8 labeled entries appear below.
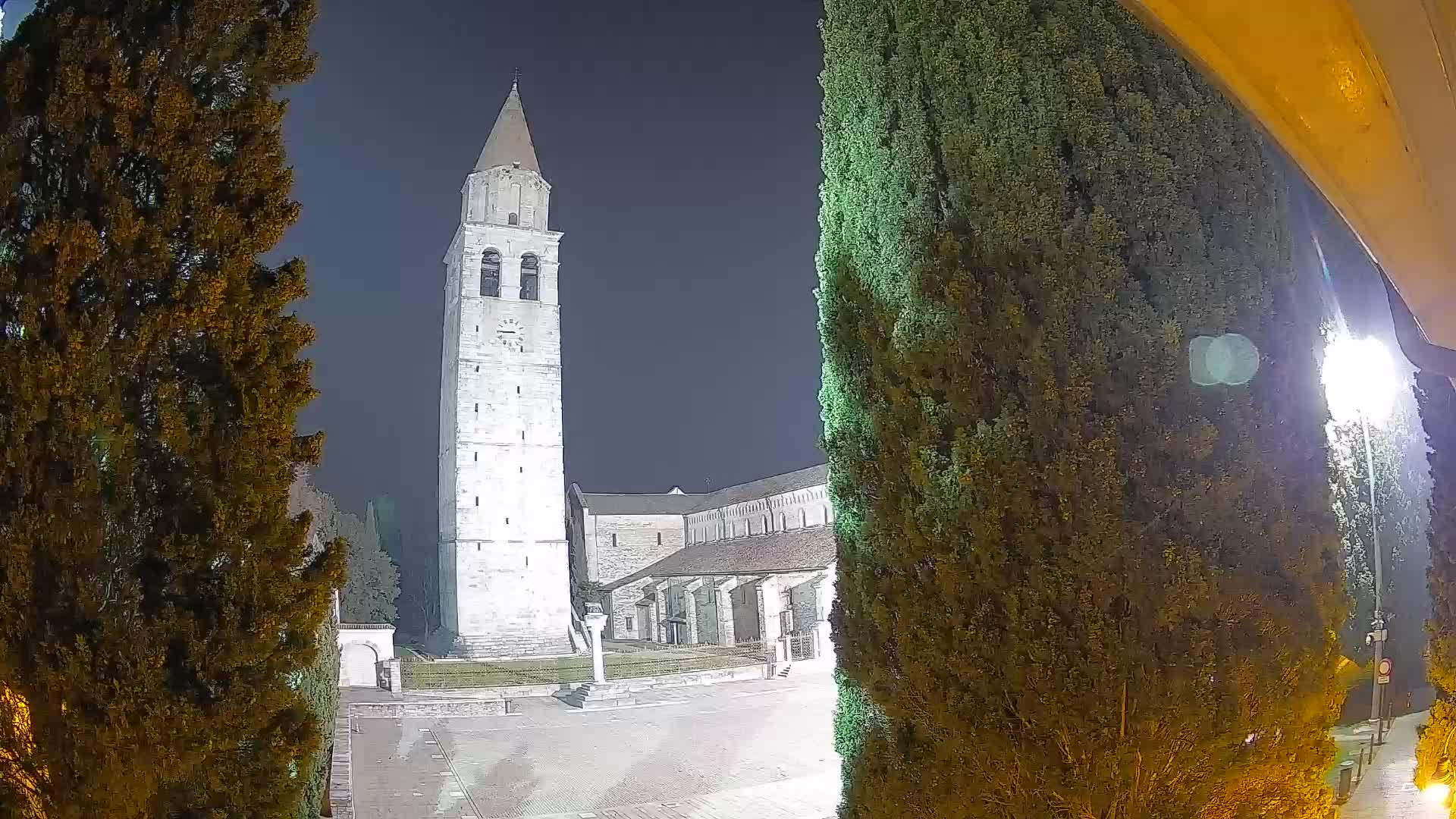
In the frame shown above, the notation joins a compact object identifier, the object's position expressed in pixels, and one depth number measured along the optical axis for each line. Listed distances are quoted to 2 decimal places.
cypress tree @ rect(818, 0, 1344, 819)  3.93
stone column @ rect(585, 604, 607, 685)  21.77
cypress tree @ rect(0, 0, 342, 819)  2.77
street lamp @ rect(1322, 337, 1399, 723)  10.62
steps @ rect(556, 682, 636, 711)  20.88
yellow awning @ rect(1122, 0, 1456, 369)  1.48
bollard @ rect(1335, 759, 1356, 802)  8.80
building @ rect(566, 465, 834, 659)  29.23
